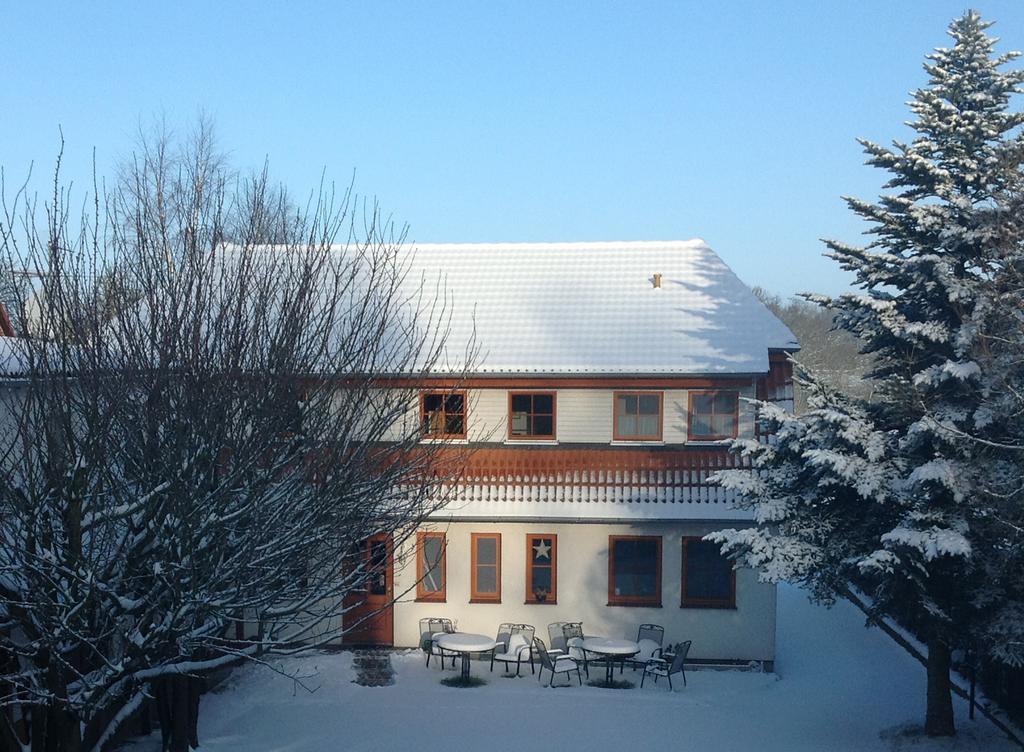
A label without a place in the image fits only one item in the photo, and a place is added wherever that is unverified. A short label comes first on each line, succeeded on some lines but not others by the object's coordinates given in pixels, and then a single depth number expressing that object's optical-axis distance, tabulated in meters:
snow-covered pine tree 13.62
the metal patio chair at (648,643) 18.78
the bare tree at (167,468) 8.77
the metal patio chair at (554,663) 17.84
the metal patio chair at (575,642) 18.34
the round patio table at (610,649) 17.91
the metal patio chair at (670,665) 17.81
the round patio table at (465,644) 18.03
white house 19.44
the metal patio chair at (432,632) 19.24
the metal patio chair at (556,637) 19.56
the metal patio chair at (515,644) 18.61
